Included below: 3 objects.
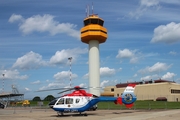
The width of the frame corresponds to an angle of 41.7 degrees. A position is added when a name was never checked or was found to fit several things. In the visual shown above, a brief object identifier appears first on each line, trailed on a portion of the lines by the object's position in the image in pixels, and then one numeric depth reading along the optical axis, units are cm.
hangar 8041
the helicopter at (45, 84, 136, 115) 2609
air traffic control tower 5953
